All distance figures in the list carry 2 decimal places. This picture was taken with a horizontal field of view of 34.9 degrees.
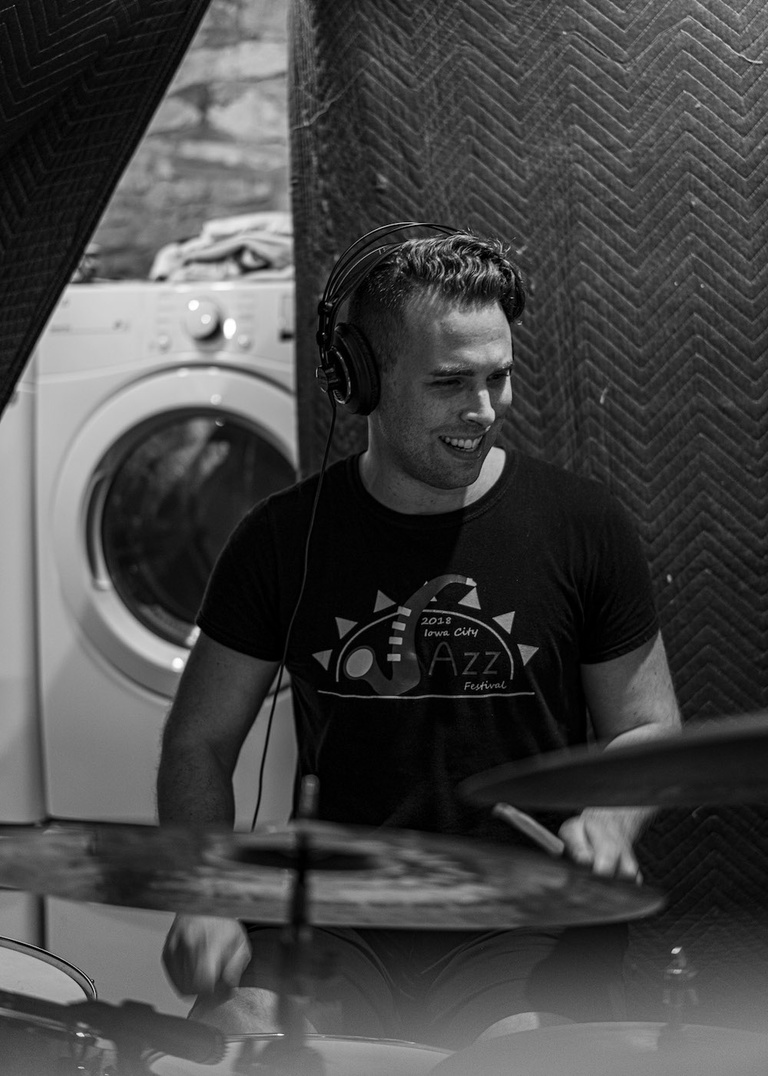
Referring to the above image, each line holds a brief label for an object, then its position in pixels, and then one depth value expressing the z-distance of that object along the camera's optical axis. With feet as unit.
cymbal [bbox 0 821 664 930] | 1.86
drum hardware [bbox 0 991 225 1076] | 2.07
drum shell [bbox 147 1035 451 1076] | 2.35
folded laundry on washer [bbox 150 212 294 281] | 7.19
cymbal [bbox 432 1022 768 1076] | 2.13
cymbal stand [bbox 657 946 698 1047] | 2.32
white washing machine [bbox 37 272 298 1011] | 6.72
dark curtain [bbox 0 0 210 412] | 4.43
